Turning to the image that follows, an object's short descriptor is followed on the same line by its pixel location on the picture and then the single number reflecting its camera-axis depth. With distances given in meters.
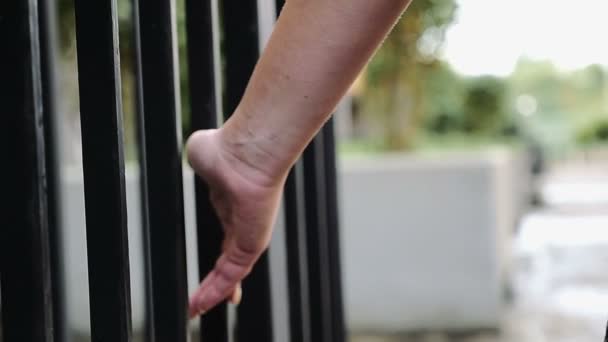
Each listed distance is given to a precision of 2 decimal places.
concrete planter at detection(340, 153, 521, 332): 4.59
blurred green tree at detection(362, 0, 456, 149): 5.44
